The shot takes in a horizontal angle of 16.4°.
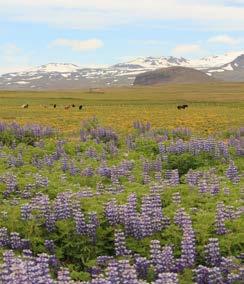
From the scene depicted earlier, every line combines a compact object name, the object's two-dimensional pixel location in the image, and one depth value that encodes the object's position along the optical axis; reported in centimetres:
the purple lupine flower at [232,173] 1956
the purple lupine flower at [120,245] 1208
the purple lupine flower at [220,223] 1251
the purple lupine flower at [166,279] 882
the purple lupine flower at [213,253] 1145
